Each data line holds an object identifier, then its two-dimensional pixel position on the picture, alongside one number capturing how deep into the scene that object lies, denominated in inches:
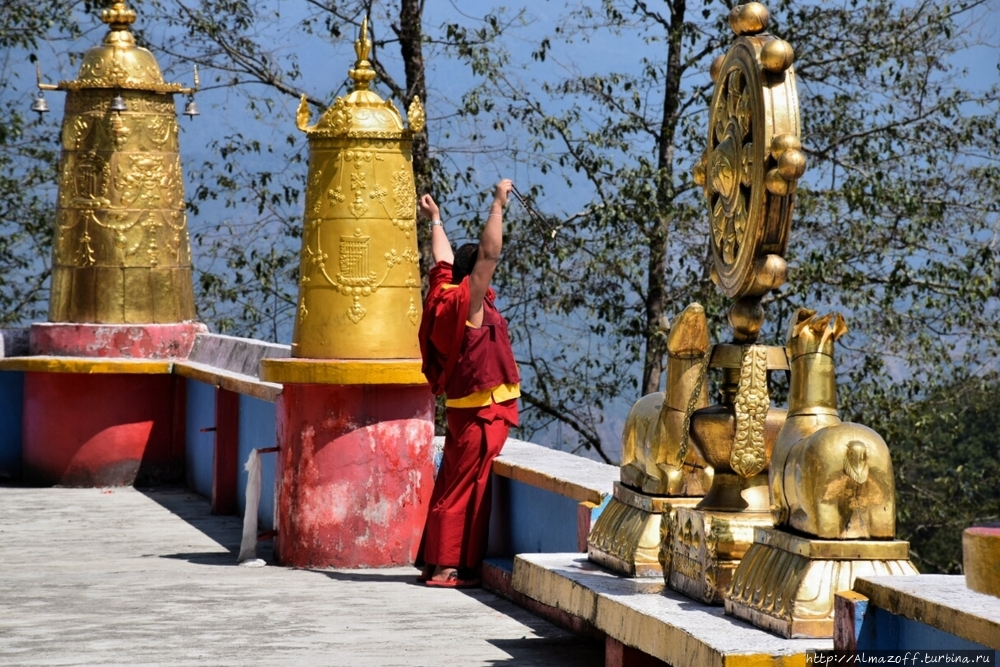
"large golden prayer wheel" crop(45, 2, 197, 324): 836.0
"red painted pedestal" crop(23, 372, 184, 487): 819.4
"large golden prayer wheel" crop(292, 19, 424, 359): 570.9
